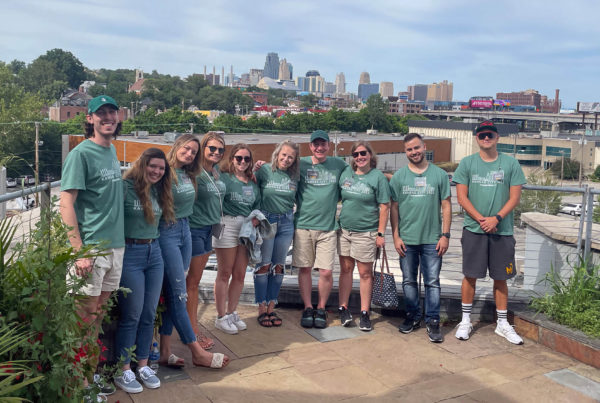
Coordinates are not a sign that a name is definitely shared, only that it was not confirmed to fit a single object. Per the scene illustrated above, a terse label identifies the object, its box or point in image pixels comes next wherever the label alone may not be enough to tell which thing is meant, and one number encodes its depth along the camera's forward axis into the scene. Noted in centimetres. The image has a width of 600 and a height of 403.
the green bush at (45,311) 255
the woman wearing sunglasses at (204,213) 422
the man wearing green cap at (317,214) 489
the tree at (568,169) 6397
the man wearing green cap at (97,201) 321
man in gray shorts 468
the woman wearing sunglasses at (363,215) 482
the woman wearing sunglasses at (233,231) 455
